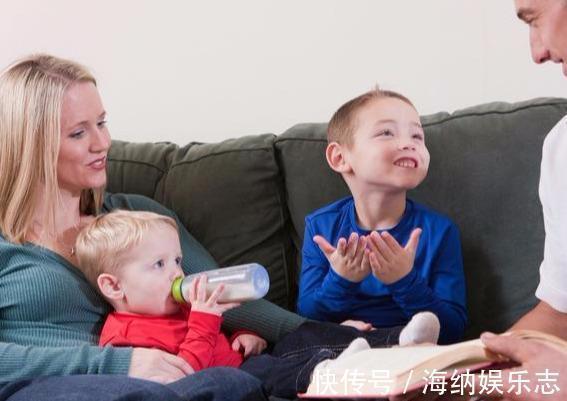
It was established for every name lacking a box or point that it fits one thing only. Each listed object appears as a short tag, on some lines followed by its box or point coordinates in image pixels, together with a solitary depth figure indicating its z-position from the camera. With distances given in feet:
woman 4.93
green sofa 5.81
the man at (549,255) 3.37
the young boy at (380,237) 5.44
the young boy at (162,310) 5.06
